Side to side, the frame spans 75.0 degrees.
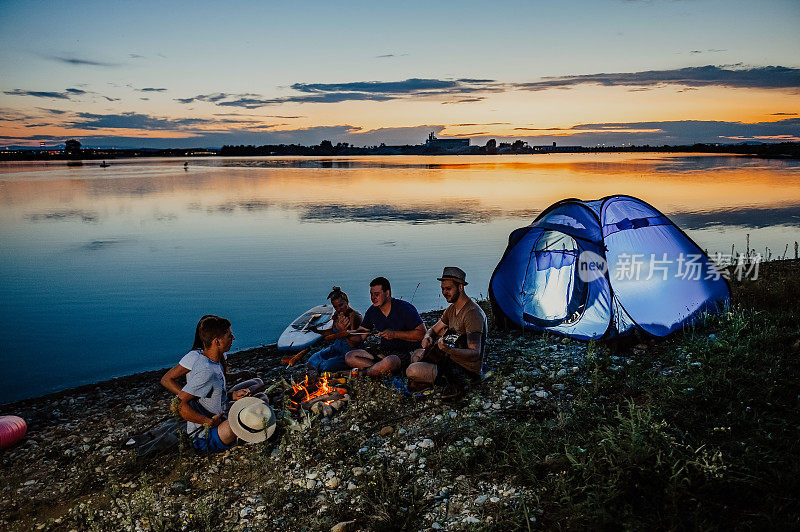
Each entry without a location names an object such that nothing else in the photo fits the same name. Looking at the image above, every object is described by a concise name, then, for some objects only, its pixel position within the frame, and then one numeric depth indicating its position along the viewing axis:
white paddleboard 10.34
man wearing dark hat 7.10
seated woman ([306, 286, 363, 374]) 8.34
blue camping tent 9.05
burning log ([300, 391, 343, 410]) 7.03
